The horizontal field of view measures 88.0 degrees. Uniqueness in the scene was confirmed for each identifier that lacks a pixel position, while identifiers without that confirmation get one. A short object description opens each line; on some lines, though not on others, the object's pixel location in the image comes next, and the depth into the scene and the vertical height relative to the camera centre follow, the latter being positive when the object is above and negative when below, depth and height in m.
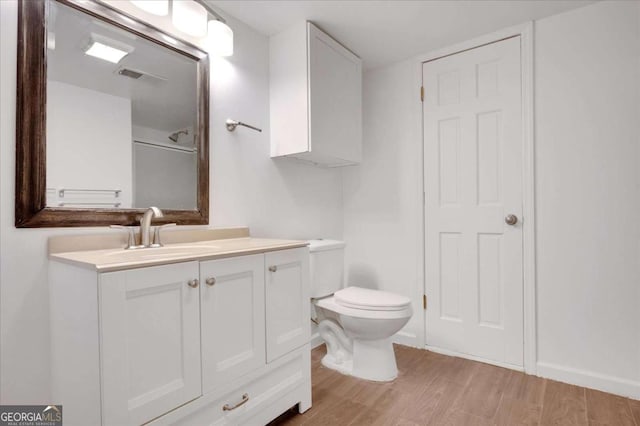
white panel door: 2.07 +0.08
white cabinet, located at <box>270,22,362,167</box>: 1.96 +0.74
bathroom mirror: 1.18 +0.41
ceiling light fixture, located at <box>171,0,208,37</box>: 1.52 +0.93
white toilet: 1.86 -0.60
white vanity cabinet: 0.94 -0.42
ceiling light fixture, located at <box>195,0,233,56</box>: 1.64 +0.90
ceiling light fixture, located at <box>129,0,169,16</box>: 1.39 +0.90
